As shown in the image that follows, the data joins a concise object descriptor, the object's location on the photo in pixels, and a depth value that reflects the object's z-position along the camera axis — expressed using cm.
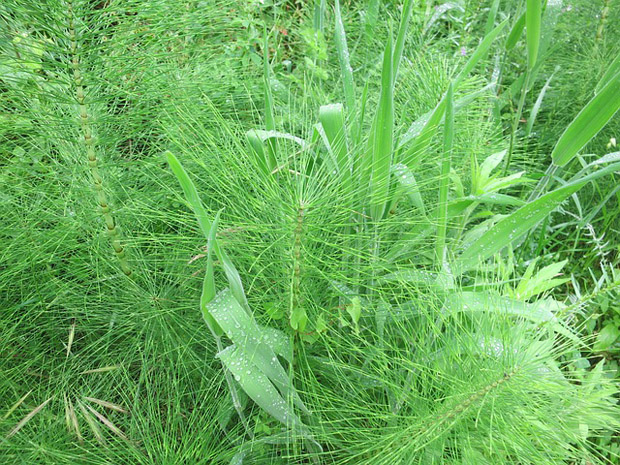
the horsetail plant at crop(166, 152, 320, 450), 89
